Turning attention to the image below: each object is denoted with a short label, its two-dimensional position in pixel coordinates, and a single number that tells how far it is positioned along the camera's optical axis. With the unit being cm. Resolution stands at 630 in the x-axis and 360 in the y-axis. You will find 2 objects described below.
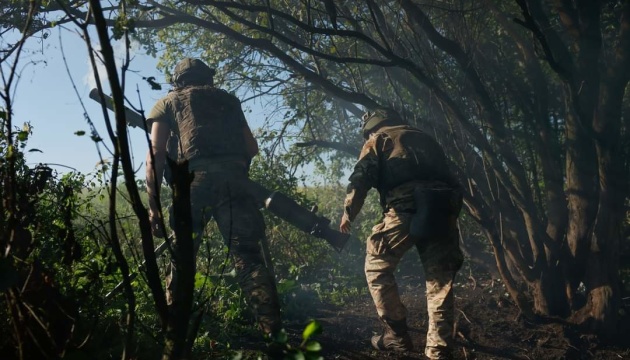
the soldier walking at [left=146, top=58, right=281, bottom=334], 383
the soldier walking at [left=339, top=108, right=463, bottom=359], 371
